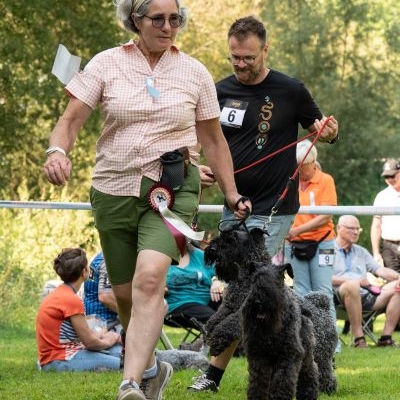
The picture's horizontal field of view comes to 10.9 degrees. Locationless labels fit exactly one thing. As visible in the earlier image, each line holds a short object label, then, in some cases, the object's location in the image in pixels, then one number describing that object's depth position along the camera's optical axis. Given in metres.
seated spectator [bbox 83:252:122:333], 17.78
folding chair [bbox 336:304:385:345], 23.38
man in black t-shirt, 12.93
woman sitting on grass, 16.33
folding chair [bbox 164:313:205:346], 19.09
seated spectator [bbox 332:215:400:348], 22.76
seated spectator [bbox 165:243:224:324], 19.17
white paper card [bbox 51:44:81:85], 10.47
